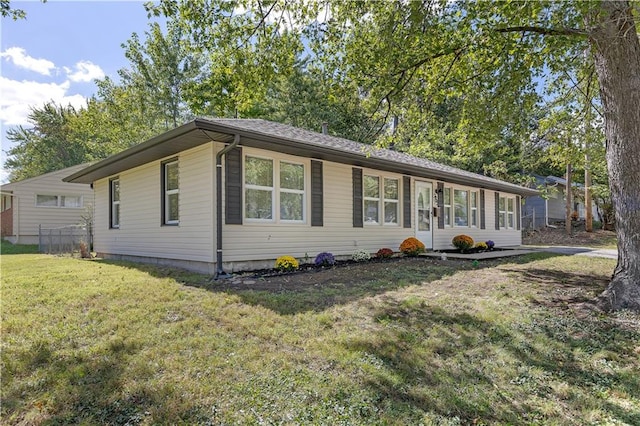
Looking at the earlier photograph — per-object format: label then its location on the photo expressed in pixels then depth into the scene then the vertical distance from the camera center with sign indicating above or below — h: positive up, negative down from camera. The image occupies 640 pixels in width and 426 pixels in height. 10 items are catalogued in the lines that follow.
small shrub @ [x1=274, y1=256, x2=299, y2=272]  7.38 -0.94
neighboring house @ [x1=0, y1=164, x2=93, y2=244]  16.92 +0.74
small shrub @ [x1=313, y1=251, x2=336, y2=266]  8.14 -0.95
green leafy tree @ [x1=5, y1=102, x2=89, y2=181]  31.47 +6.86
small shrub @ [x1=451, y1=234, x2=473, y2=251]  11.91 -0.86
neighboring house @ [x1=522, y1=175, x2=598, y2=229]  23.98 +0.67
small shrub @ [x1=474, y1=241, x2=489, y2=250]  12.81 -1.06
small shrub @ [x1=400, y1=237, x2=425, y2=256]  10.23 -0.86
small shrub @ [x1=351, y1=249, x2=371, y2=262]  9.07 -0.97
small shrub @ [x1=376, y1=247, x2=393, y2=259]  9.68 -0.99
